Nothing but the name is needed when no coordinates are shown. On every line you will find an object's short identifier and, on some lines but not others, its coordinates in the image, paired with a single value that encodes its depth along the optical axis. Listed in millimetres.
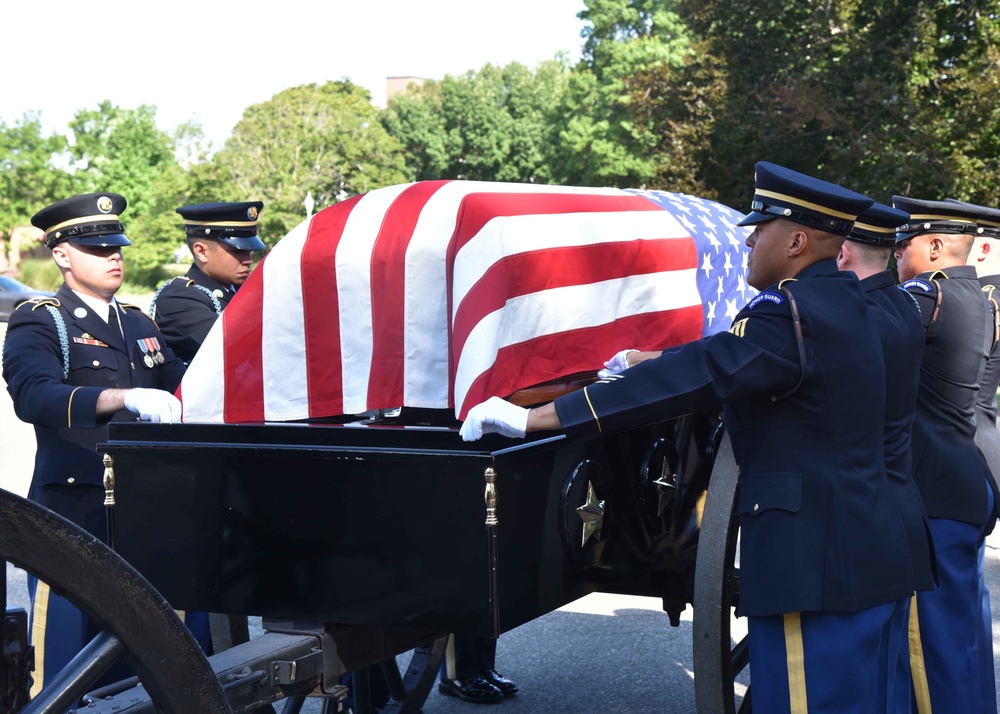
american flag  2785
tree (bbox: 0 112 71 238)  37531
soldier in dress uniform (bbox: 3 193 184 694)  3170
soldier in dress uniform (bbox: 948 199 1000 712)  3801
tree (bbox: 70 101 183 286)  40312
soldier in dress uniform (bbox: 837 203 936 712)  2756
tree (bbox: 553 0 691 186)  35219
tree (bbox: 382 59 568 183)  57250
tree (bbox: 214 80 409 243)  41875
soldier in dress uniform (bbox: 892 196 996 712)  3523
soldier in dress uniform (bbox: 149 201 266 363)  4203
